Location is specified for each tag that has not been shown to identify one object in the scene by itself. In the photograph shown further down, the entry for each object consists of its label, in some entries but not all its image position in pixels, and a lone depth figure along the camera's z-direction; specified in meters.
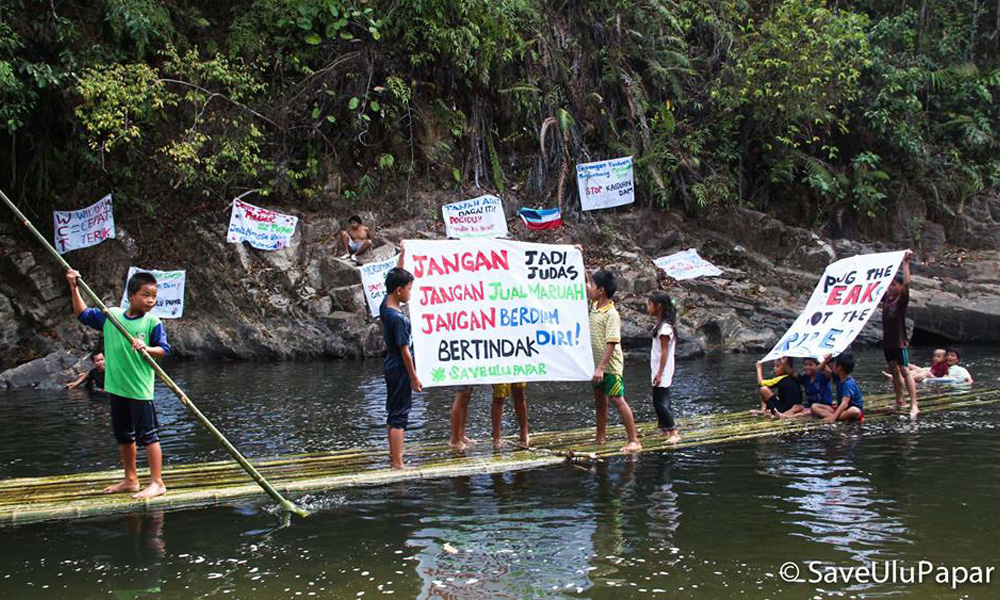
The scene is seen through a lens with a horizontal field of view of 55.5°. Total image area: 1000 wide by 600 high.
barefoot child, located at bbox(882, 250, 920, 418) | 11.02
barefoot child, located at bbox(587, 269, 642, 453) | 8.98
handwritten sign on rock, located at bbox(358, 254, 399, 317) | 18.02
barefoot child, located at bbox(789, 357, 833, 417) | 10.76
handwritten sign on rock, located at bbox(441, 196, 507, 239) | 20.58
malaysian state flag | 22.02
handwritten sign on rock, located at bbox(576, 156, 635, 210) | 22.59
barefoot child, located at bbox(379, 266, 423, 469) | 8.00
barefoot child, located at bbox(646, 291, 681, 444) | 9.30
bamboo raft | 6.97
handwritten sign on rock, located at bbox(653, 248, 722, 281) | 21.27
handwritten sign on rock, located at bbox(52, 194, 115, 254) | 19.61
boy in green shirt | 7.14
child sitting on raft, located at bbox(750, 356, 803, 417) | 10.98
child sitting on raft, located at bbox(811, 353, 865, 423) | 10.41
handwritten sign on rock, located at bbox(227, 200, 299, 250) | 20.00
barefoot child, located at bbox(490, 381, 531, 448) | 9.06
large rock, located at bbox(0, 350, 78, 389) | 15.57
